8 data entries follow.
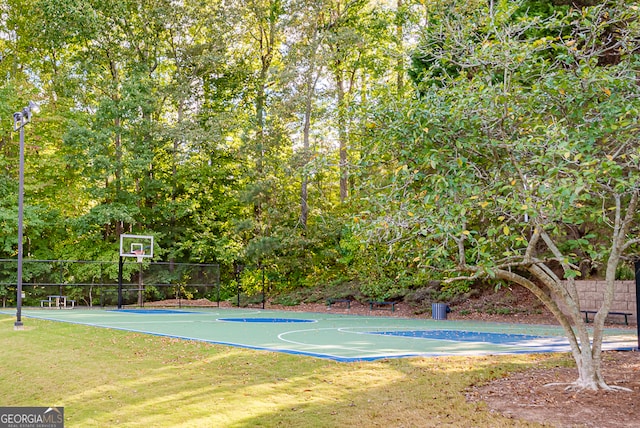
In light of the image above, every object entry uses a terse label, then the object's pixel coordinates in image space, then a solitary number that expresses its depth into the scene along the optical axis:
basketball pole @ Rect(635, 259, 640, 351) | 9.69
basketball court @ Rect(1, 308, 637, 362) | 10.68
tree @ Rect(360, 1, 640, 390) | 6.41
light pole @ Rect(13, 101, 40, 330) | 14.73
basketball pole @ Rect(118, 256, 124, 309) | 24.12
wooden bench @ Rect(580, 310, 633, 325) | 16.05
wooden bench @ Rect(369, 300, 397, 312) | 22.59
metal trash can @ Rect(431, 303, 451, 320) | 19.53
